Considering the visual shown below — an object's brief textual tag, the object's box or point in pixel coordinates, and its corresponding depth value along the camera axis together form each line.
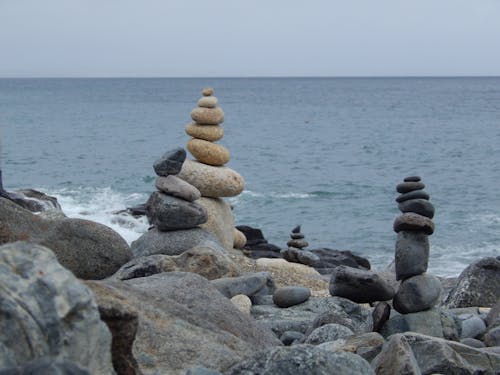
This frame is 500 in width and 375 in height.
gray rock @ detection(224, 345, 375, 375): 4.05
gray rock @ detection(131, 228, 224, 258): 11.76
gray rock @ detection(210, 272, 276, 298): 9.00
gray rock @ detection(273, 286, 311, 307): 8.91
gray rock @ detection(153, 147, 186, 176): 11.82
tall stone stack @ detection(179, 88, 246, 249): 13.27
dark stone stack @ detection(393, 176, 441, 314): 7.87
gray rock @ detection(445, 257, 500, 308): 10.13
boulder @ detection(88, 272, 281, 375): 4.43
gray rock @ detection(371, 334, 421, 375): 4.90
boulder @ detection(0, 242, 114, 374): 2.94
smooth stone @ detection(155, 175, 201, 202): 11.75
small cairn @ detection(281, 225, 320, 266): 15.72
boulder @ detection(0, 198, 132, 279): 8.93
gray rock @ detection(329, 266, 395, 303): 8.11
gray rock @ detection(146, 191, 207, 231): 11.73
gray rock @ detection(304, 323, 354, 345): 6.77
